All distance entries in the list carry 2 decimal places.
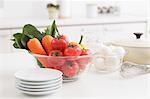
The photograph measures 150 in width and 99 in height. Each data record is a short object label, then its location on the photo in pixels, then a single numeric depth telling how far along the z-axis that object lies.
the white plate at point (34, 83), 1.05
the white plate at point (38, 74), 1.08
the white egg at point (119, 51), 1.35
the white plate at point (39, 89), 1.06
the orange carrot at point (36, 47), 1.23
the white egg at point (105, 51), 1.35
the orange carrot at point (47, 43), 1.24
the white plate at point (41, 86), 1.06
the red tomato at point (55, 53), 1.18
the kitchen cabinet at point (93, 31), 2.92
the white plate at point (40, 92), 1.06
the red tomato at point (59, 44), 1.21
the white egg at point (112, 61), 1.34
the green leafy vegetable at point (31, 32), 1.32
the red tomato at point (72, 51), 1.18
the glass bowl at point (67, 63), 1.17
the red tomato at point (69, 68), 1.18
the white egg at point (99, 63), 1.35
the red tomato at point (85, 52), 1.22
